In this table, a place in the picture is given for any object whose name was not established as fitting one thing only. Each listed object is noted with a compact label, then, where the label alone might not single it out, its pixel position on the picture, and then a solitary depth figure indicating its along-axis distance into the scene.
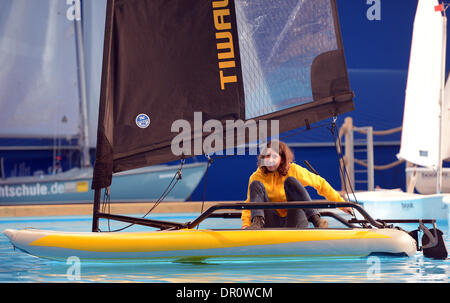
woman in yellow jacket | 7.95
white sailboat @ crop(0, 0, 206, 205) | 20.87
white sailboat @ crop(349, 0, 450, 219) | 16.45
